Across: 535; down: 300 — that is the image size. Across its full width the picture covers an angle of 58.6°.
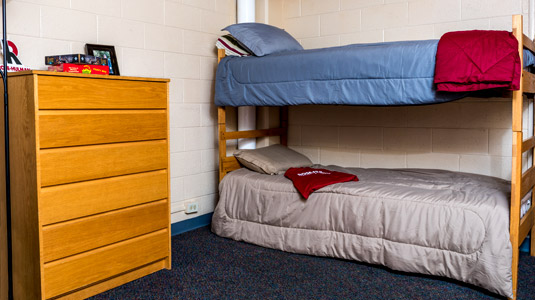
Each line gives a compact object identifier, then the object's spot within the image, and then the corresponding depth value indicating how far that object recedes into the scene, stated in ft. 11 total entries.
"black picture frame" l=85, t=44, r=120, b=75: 8.50
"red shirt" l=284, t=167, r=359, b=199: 8.93
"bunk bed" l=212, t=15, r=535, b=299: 6.98
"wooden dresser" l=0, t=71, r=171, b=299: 6.45
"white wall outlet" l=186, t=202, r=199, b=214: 10.80
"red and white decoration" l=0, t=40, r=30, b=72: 7.19
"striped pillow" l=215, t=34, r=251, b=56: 10.30
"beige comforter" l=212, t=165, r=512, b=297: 7.25
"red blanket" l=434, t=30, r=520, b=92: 6.77
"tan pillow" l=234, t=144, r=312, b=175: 10.16
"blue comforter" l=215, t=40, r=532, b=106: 7.78
